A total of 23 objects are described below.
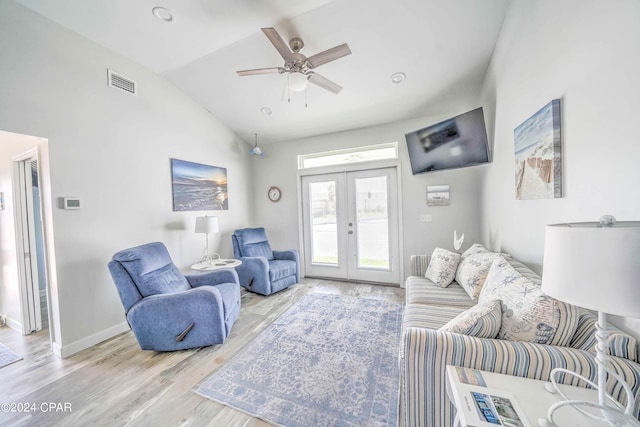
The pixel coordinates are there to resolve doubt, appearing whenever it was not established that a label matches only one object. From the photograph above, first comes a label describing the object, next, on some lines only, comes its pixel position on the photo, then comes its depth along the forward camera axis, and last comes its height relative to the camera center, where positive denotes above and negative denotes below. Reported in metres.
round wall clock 4.51 +0.27
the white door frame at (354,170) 3.66 +0.43
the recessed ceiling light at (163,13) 2.07 +1.82
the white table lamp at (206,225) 3.11 -0.21
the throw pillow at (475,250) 2.44 -0.53
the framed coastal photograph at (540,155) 1.41 +0.31
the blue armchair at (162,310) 2.09 -0.91
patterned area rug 1.49 -1.33
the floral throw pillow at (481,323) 1.18 -0.64
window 3.78 +0.87
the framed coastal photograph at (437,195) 3.41 +0.11
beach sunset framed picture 3.21 +0.36
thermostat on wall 2.16 +0.11
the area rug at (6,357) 2.04 -1.30
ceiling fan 1.89 +1.30
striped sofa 0.94 -0.71
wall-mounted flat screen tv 2.59 +0.73
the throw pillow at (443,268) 2.45 -0.72
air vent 2.52 +1.47
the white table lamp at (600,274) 0.62 -0.22
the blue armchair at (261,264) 3.46 -0.91
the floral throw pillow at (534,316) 1.08 -0.58
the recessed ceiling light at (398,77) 2.75 +1.54
